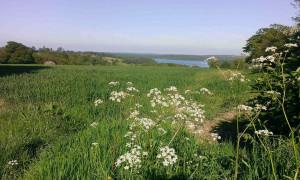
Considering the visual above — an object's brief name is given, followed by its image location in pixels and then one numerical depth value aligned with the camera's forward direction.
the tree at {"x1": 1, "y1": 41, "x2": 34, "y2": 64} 83.38
